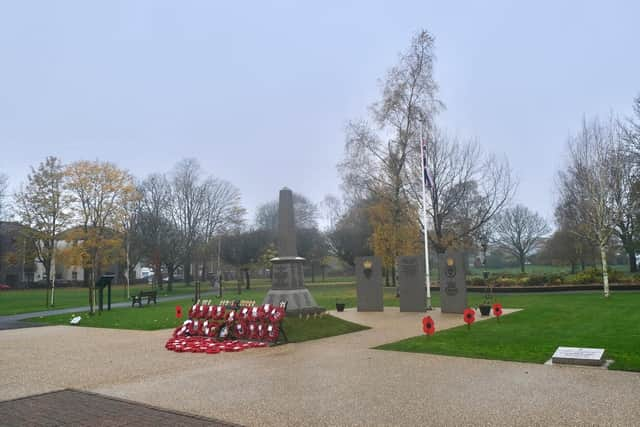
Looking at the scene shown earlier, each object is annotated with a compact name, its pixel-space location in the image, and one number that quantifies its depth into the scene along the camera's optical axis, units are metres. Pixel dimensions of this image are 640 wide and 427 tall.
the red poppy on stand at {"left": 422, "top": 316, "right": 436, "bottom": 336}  11.16
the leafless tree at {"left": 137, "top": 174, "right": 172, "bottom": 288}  47.81
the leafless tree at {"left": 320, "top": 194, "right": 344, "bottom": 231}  66.15
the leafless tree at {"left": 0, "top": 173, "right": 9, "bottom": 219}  40.06
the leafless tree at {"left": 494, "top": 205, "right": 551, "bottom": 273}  58.75
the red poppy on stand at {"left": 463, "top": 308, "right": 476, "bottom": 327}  12.46
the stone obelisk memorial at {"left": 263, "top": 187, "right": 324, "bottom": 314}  14.05
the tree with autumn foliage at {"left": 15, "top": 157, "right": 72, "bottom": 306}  31.48
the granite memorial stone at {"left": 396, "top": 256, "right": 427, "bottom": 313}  19.72
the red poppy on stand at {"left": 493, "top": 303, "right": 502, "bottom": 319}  14.20
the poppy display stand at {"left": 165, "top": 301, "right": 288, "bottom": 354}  11.57
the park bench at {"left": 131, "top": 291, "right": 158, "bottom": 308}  27.72
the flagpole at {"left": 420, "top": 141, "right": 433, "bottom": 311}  19.73
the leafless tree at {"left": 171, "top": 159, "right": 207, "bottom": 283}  49.09
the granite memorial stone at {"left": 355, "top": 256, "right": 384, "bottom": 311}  20.38
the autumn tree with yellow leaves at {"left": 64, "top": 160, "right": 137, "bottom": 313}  33.25
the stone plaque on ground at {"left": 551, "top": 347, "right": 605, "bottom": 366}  8.11
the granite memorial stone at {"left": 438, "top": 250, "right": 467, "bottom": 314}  18.52
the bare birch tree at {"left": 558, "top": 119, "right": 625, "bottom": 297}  23.53
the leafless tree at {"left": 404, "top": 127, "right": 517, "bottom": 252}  29.77
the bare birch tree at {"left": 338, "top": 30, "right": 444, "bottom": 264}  27.64
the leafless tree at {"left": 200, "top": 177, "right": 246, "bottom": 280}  49.91
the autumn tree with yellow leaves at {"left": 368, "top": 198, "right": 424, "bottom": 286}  27.75
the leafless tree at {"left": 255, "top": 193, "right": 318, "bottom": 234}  64.50
